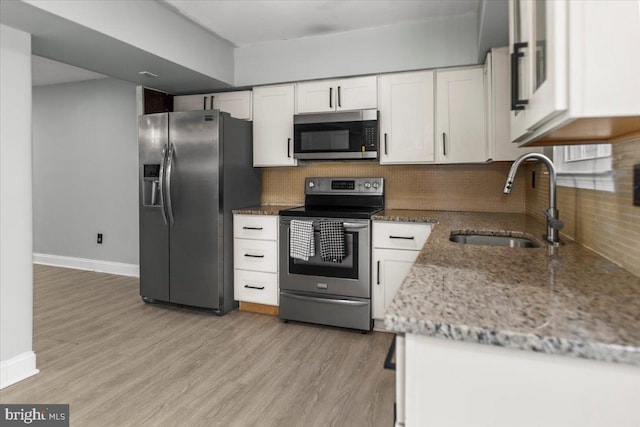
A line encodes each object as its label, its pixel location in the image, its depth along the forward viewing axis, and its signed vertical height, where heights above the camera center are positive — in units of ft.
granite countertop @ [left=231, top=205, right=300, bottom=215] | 10.84 -0.03
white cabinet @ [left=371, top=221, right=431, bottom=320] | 9.41 -1.14
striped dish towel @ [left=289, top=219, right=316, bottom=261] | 9.99 -0.81
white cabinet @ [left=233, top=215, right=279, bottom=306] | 10.93 -1.43
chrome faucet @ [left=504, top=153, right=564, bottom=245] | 5.23 +0.13
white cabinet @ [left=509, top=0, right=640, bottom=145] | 2.29 +0.89
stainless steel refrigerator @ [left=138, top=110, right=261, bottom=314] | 10.84 +0.23
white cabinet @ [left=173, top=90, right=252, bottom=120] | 12.27 +3.50
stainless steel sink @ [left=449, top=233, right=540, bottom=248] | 6.53 -0.54
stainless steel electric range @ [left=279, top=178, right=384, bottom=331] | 9.78 -1.67
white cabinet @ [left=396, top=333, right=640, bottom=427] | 2.09 -1.04
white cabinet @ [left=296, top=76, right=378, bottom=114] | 10.68 +3.24
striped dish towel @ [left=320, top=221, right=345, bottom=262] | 9.73 -0.78
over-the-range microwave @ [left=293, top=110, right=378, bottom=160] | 10.46 +2.05
